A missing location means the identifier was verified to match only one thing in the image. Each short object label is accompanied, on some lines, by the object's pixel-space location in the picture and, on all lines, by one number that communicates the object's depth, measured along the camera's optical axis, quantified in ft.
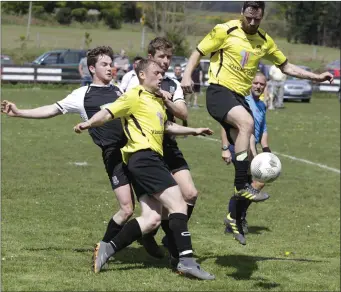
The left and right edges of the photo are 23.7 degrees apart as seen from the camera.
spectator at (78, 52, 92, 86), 84.00
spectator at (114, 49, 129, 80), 82.75
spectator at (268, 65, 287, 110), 101.76
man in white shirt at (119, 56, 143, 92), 43.06
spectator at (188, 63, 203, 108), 101.75
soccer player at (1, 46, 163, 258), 28.91
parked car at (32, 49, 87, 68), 126.41
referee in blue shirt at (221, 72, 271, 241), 33.06
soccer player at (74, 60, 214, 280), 26.96
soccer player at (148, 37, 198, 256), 28.07
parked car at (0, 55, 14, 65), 125.24
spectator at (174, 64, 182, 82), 71.98
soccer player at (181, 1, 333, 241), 28.09
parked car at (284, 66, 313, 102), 125.70
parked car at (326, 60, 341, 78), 144.77
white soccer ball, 28.07
